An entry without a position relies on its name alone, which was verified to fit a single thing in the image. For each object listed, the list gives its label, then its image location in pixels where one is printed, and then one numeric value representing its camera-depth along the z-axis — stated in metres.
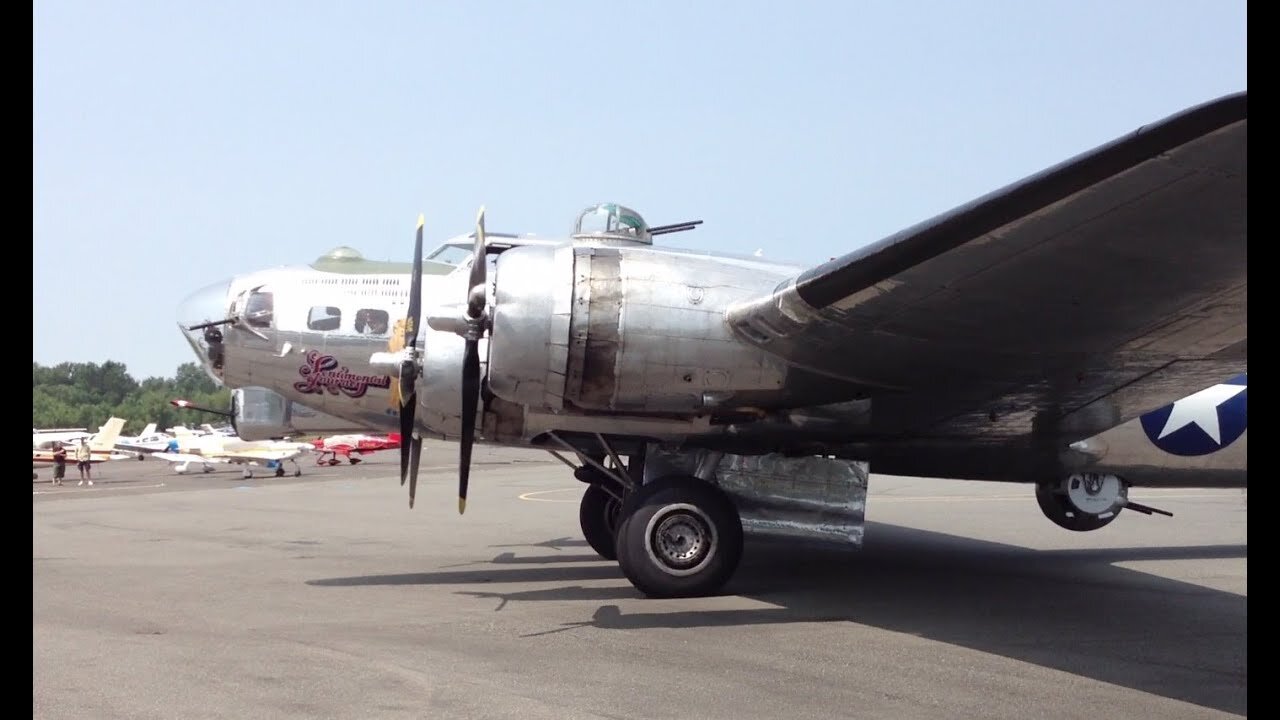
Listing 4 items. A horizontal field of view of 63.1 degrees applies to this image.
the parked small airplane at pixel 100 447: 38.62
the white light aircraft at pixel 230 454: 35.88
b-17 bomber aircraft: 5.52
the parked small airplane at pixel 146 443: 42.53
